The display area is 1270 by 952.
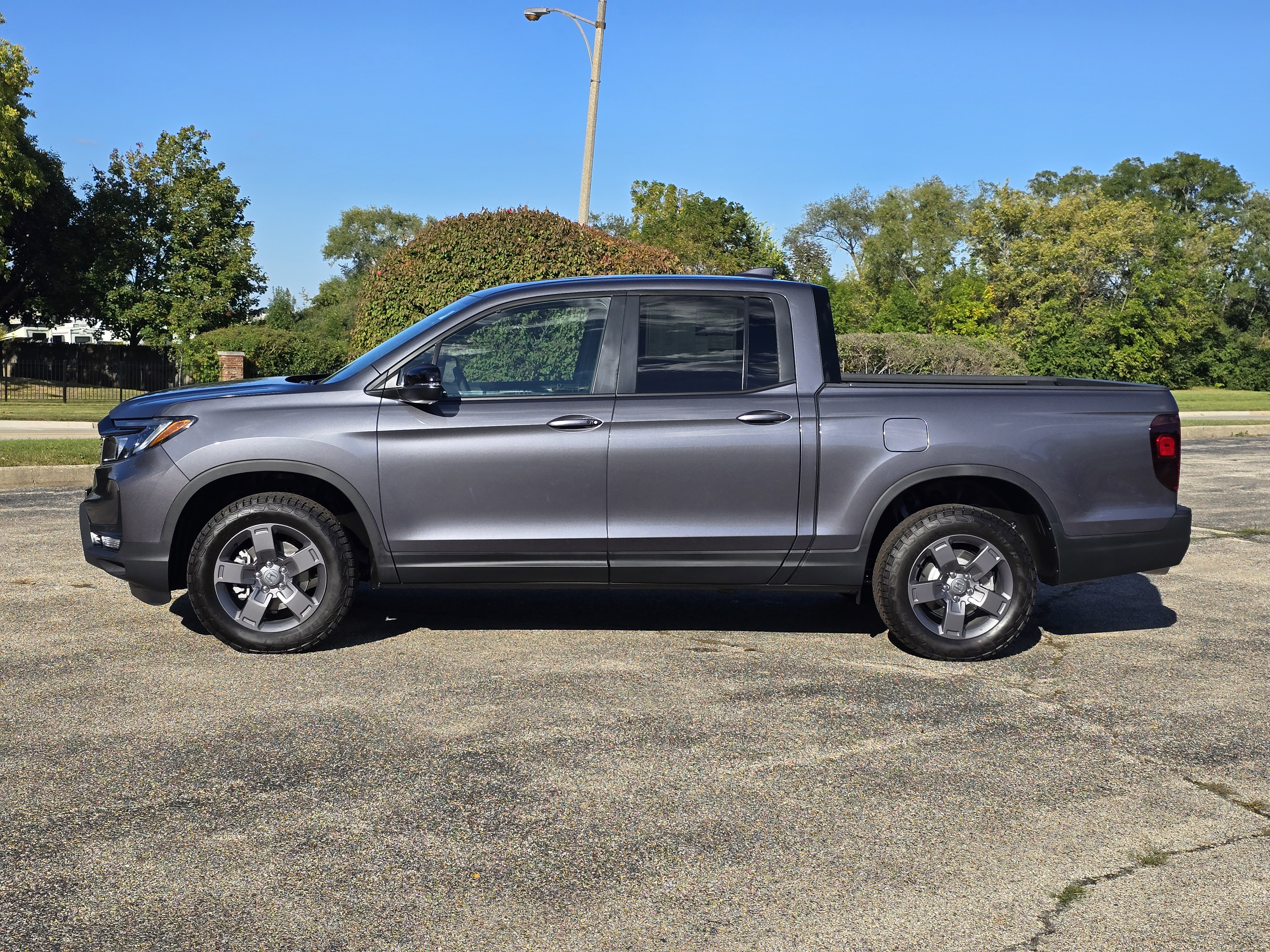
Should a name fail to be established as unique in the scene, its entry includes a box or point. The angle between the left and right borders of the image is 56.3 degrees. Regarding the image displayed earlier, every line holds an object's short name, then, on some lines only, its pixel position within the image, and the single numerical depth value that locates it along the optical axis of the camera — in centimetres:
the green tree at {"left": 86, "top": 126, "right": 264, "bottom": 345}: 4825
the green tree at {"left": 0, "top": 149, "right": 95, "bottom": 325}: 4644
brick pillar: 2477
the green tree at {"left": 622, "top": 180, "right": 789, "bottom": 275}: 4856
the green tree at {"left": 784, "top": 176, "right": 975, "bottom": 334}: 7331
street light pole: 2016
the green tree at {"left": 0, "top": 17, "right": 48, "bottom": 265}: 3938
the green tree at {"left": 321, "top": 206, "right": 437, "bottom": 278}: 9394
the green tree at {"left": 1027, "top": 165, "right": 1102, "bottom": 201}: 7919
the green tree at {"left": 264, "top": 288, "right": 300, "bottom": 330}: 5691
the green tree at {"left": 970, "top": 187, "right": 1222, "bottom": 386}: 5294
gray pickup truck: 598
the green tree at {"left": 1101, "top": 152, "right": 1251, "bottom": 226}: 7725
